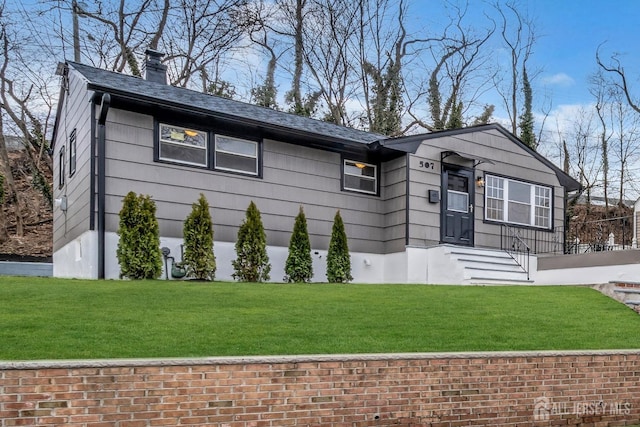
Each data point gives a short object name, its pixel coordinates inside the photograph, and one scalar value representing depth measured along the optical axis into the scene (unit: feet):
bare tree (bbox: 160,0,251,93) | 71.15
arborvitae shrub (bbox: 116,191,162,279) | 32.58
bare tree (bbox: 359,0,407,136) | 79.56
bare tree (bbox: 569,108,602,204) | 85.15
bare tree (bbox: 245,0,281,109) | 74.38
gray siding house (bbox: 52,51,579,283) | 34.86
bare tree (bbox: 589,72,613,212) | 81.87
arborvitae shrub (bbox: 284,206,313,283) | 38.58
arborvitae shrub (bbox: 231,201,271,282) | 36.50
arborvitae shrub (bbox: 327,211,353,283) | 40.11
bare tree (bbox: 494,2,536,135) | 82.07
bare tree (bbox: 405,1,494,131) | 81.87
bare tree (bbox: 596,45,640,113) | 78.89
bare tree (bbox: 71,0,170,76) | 67.10
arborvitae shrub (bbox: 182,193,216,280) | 34.68
